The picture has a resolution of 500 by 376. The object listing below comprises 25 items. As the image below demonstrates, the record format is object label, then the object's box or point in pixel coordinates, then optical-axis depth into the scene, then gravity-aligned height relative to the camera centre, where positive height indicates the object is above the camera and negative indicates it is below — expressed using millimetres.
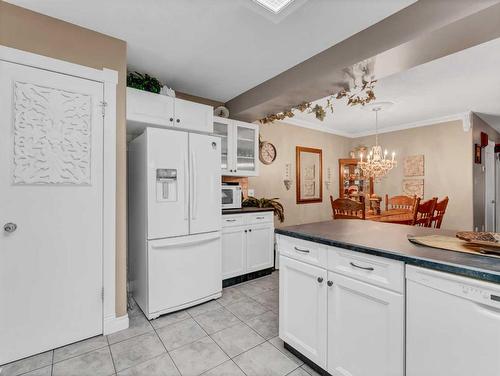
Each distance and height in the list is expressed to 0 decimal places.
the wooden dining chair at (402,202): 4340 -269
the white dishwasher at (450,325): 921 -561
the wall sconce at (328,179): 5409 +189
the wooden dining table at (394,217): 3266 -414
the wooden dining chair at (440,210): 3344 -311
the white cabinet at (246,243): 3031 -725
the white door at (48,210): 1741 -166
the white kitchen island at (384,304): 958 -568
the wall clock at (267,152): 4180 +609
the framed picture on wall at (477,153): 4391 +618
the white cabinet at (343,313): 1198 -712
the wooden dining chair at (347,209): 3105 -281
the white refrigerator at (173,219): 2285 -314
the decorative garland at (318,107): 2723 +1022
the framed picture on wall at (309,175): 4801 +264
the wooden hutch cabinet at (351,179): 5625 +195
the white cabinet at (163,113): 2449 +798
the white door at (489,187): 5195 +8
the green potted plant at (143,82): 2519 +1095
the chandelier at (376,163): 3986 +394
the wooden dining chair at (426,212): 3153 -315
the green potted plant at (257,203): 3719 -233
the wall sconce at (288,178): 4531 +178
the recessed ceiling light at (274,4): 1597 +1201
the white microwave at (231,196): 3215 -113
